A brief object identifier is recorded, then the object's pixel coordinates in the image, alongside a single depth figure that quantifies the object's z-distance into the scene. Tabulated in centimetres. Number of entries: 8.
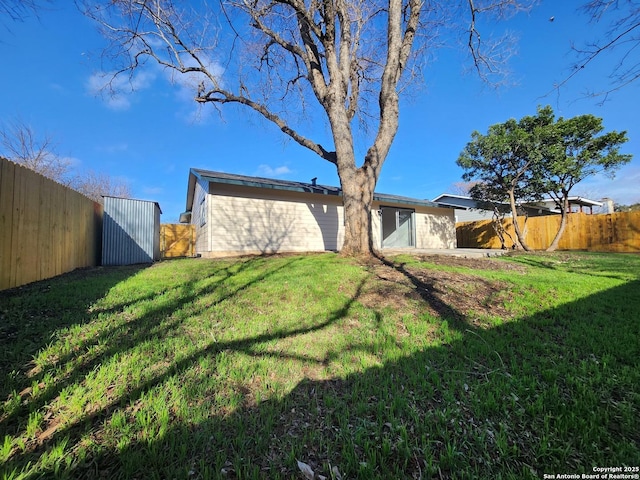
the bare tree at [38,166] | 1502
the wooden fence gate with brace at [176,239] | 1452
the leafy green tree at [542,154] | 1153
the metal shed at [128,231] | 855
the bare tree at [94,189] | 2209
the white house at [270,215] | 949
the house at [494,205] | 1502
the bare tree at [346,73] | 698
